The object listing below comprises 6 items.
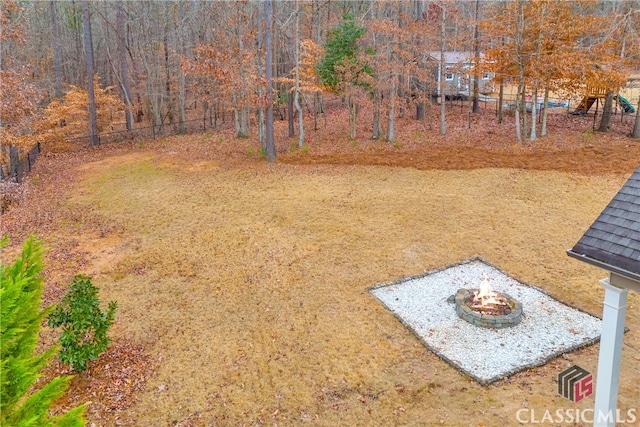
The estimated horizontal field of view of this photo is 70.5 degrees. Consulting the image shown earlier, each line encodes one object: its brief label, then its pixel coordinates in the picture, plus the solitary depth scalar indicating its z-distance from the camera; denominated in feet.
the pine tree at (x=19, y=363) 10.51
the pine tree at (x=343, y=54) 66.33
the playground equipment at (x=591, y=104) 75.66
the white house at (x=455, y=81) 100.05
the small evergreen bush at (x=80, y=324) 21.29
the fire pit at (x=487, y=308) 25.03
